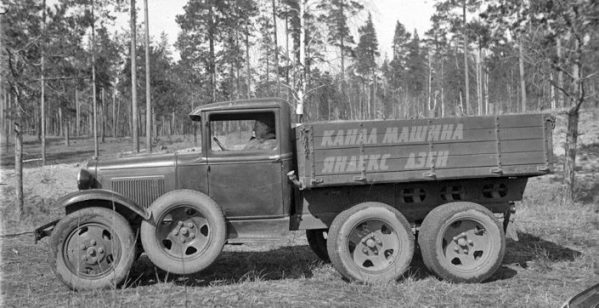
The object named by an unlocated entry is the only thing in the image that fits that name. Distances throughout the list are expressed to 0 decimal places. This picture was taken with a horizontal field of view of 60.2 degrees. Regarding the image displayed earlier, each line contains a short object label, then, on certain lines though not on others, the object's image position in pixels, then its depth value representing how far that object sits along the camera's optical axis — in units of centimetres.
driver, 614
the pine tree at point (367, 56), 4412
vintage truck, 570
